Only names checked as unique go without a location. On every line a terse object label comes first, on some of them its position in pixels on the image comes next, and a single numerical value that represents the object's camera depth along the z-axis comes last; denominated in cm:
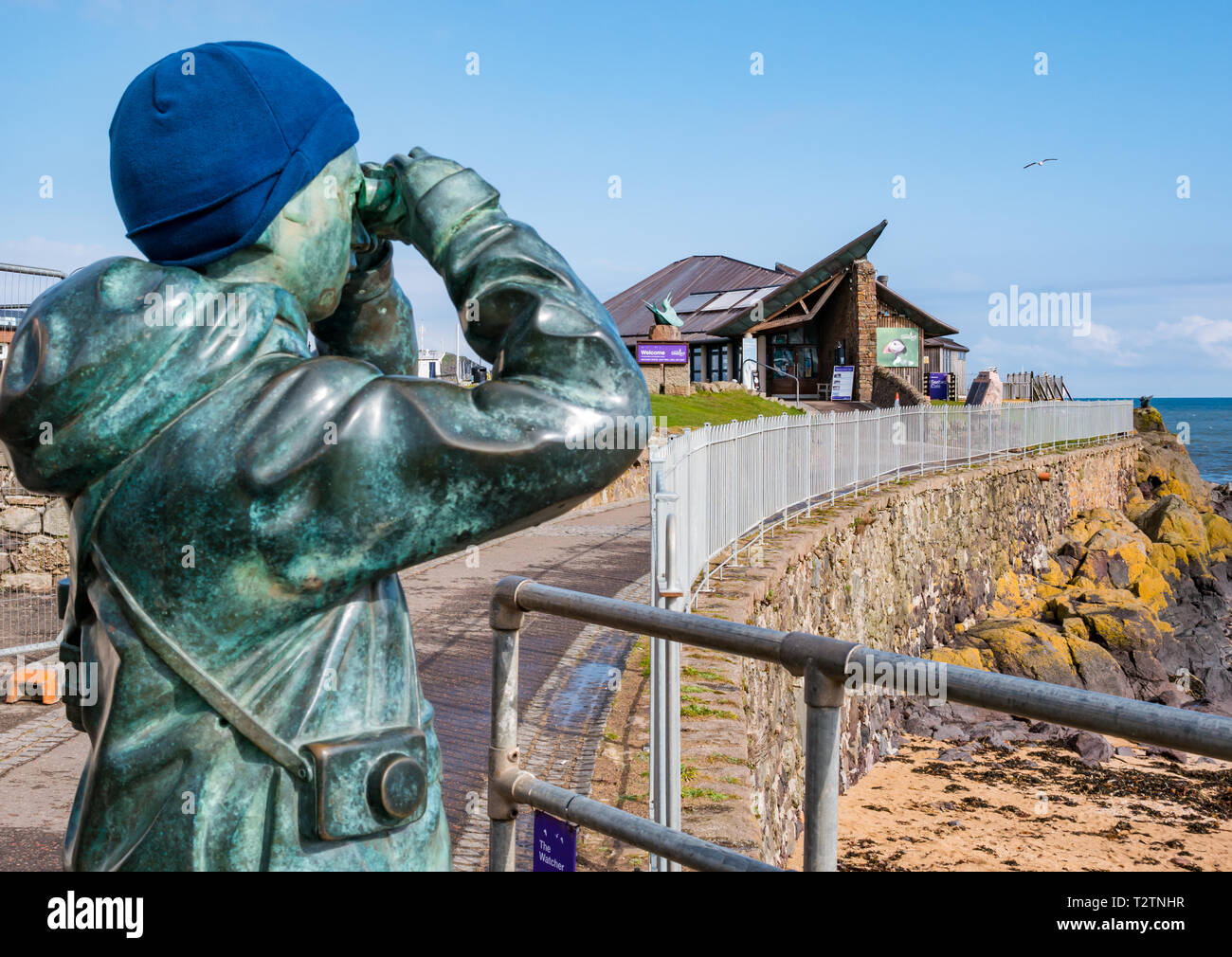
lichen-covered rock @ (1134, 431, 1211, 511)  3503
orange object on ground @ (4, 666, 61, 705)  716
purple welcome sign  3681
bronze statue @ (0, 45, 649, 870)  130
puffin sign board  4322
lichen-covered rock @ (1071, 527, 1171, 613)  2347
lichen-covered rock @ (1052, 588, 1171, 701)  1731
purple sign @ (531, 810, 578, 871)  253
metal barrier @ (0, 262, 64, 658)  871
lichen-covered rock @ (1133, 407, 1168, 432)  4091
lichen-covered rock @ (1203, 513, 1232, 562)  2850
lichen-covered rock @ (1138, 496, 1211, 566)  2778
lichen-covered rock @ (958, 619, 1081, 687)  1569
